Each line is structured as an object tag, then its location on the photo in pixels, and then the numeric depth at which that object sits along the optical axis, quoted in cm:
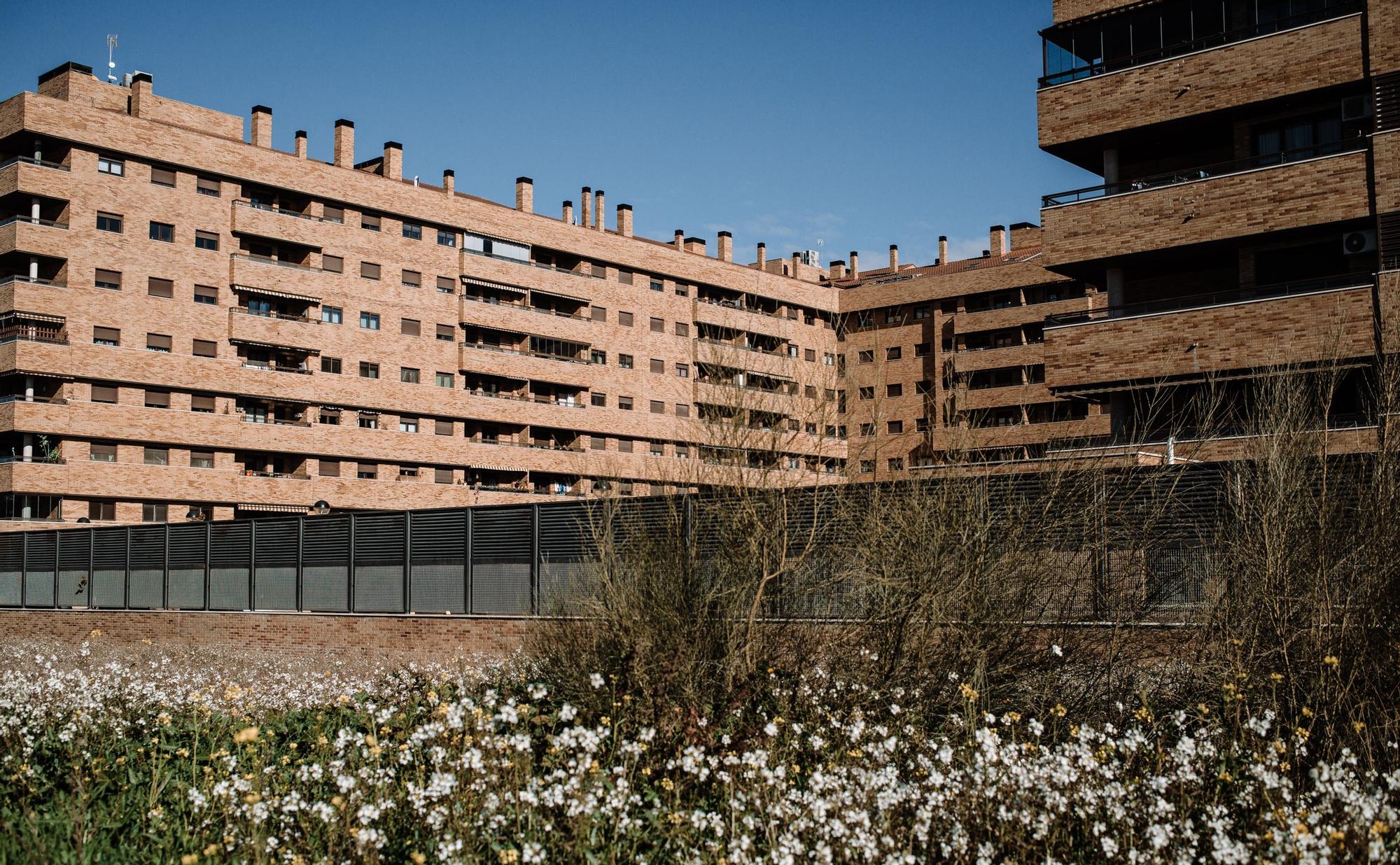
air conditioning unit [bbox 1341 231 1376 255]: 2714
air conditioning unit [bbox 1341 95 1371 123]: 2770
